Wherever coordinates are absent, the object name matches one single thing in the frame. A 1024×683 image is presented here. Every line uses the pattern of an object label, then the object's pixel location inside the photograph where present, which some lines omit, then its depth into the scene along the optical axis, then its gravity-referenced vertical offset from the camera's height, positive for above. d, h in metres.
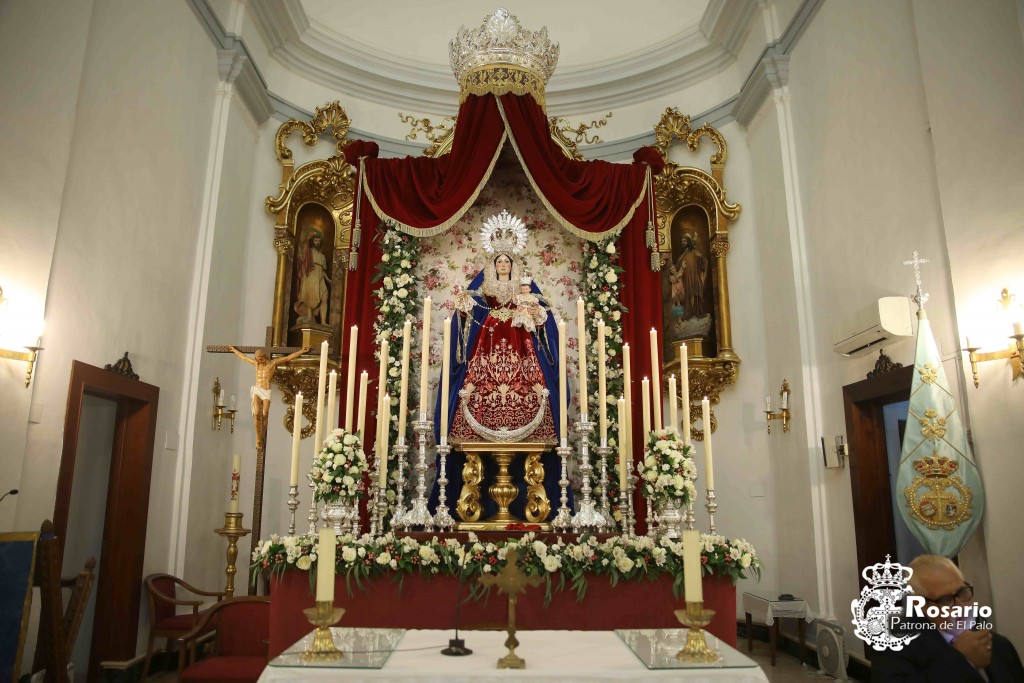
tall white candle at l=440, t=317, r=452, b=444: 5.04 +0.83
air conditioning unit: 4.92 +1.09
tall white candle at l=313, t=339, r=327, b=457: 4.72 +0.51
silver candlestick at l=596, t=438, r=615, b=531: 6.47 +0.01
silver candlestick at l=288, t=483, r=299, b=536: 4.45 -0.07
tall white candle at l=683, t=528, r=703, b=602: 2.54 -0.27
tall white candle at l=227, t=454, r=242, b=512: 6.23 +0.06
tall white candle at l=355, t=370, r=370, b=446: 4.89 +0.52
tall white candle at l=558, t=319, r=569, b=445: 5.02 +0.57
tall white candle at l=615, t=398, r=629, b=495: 4.85 +0.19
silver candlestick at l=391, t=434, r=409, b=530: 4.91 +0.14
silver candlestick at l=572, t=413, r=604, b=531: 4.99 -0.14
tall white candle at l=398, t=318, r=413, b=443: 5.03 +0.79
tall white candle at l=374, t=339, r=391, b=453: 5.06 +0.74
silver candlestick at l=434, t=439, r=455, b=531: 5.03 -0.10
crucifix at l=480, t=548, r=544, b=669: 2.56 -0.34
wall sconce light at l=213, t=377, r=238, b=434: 6.88 +0.73
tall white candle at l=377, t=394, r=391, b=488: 4.90 +0.21
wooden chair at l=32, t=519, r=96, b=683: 3.99 -0.65
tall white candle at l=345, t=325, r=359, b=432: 4.94 +0.71
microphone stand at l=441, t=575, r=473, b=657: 2.62 -0.56
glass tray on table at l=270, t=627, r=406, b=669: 2.44 -0.56
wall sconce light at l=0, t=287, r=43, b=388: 4.11 +0.75
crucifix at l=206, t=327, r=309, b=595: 6.00 +0.81
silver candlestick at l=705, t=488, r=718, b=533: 4.53 -0.10
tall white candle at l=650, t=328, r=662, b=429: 4.98 +0.76
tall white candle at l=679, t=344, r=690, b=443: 4.68 +0.75
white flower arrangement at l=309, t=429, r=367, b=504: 4.64 +0.11
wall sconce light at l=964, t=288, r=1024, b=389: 3.95 +0.76
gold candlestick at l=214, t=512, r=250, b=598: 6.17 -0.36
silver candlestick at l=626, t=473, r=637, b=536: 4.96 -0.18
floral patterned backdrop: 7.91 +2.49
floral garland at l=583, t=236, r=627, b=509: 7.19 +1.79
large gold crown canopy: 6.89 +3.95
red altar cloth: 4.00 -0.63
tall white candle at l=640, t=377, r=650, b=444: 5.00 +0.54
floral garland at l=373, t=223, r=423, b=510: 7.10 +1.88
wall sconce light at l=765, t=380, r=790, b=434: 6.90 +0.70
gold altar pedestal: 6.20 +0.03
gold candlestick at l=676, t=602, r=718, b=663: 2.49 -0.51
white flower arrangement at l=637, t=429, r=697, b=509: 4.62 +0.10
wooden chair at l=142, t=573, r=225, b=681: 5.51 -0.93
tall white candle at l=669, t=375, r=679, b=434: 4.80 +0.59
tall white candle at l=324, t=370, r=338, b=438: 4.92 +0.59
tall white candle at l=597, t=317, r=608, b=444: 5.23 +0.82
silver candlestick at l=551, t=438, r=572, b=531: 5.16 -0.21
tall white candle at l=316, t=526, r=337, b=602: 2.59 -0.27
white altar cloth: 2.36 -0.58
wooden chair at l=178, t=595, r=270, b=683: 4.48 -0.84
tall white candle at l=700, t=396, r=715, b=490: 4.52 +0.29
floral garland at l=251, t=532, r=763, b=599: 4.00 -0.38
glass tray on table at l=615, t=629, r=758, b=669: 2.43 -0.56
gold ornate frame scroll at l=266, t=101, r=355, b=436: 7.66 +2.85
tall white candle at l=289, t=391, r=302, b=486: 4.42 +0.22
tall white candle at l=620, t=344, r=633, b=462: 5.05 +0.59
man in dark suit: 2.51 -0.56
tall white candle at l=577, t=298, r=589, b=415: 5.07 +0.88
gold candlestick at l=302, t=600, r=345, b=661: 2.51 -0.50
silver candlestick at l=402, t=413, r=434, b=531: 5.38 -0.20
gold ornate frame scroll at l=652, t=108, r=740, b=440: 7.59 +2.40
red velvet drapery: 7.02 +2.83
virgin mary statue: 6.39 +1.10
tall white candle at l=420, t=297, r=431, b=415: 4.96 +0.89
